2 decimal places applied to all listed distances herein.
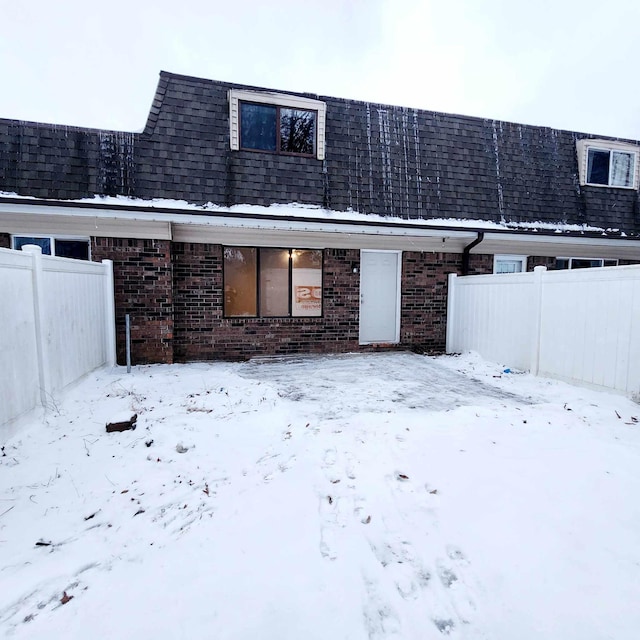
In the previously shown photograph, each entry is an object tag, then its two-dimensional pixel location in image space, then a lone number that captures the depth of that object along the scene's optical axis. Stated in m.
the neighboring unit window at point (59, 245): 7.00
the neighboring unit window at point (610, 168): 10.43
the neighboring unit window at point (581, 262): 9.80
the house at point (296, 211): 7.18
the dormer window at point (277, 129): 8.20
